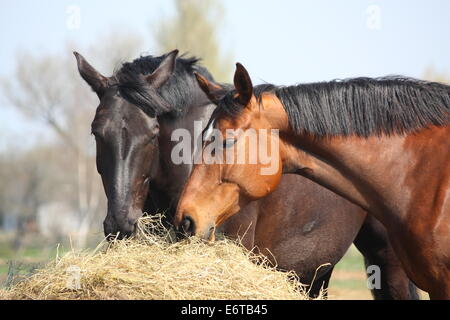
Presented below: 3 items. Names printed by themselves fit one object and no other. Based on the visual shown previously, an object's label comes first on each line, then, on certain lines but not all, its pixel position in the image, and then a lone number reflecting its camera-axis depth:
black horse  4.61
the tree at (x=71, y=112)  30.78
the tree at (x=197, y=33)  31.20
